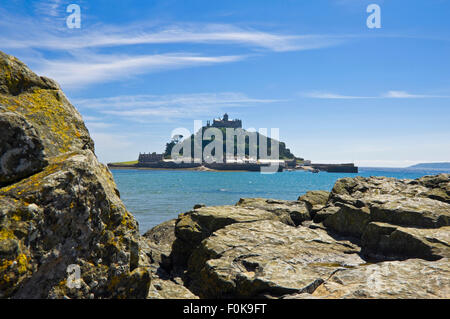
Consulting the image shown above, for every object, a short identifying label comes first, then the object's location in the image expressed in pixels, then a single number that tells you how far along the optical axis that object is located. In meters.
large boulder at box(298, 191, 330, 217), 20.64
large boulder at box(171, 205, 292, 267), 14.63
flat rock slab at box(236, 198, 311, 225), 16.83
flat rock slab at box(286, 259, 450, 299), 7.55
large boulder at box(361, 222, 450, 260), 10.89
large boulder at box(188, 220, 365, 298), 9.11
